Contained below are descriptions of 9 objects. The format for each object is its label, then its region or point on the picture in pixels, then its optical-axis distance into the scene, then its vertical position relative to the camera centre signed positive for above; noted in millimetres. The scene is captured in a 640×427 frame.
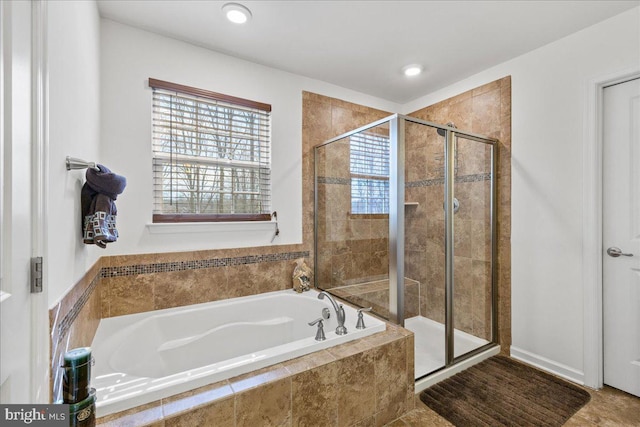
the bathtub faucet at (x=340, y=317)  1720 -672
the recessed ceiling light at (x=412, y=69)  2500 +1297
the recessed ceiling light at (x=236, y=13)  1771 +1294
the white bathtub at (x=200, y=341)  1198 -779
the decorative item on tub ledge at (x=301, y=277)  2535 -563
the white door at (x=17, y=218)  668 -10
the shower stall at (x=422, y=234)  2018 -164
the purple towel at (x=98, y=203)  1396 +56
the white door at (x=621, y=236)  1812 -141
